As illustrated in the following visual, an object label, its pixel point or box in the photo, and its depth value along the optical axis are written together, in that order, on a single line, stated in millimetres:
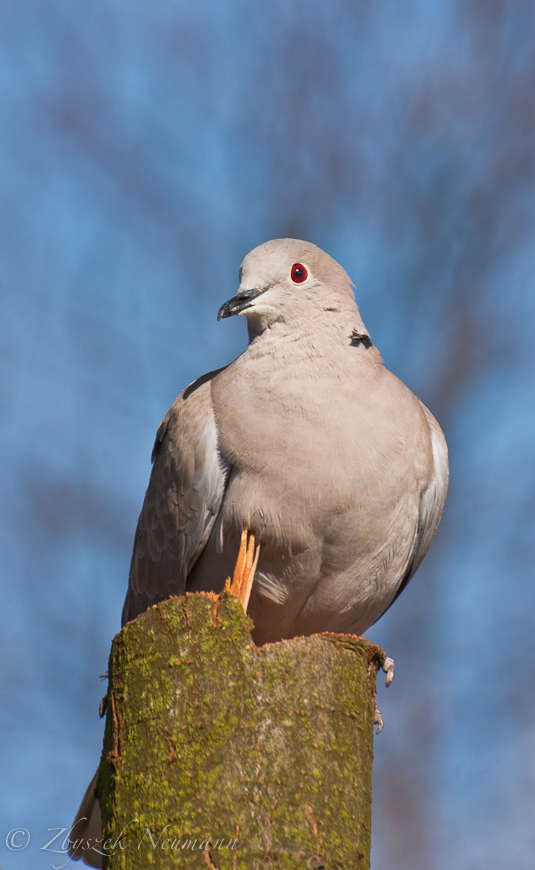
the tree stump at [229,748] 4145
